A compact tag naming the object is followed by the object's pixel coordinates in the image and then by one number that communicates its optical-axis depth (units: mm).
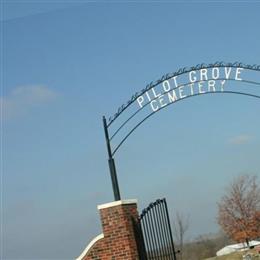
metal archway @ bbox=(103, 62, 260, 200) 11945
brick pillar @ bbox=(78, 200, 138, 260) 11250
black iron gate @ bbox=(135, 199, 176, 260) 11172
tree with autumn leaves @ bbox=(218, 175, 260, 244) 51031
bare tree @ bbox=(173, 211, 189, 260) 58000
